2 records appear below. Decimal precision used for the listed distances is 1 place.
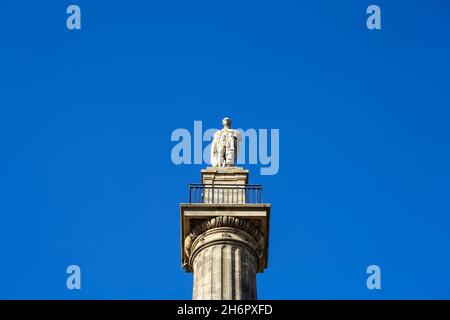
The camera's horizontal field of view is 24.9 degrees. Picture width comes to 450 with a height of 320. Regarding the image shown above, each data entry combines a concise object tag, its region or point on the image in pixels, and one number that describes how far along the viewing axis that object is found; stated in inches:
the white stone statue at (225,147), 1274.6
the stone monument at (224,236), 1104.2
